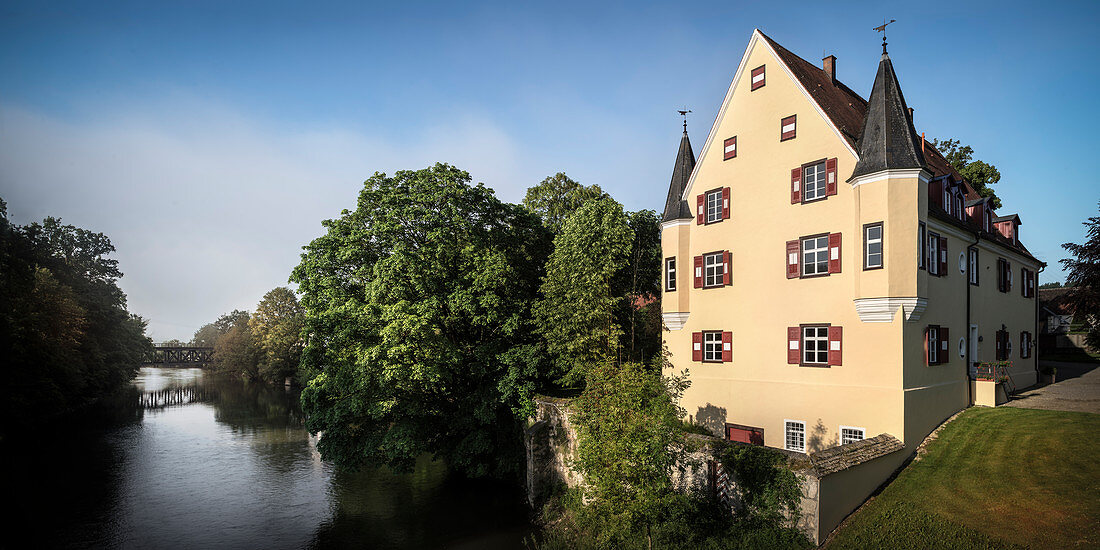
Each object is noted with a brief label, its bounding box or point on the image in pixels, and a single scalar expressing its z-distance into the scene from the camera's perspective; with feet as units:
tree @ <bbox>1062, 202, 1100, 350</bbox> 109.19
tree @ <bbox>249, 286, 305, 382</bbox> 218.79
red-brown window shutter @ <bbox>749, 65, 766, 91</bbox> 72.38
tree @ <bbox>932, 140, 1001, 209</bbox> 113.50
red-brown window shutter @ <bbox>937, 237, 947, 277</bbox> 64.54
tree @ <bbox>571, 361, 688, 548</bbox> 43.96
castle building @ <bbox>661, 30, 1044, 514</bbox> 58.23
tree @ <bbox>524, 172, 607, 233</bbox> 110.83
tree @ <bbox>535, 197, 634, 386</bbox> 77.61
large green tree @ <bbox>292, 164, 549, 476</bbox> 73.15
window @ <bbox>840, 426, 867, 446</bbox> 58.70
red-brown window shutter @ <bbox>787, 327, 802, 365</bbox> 65.31
